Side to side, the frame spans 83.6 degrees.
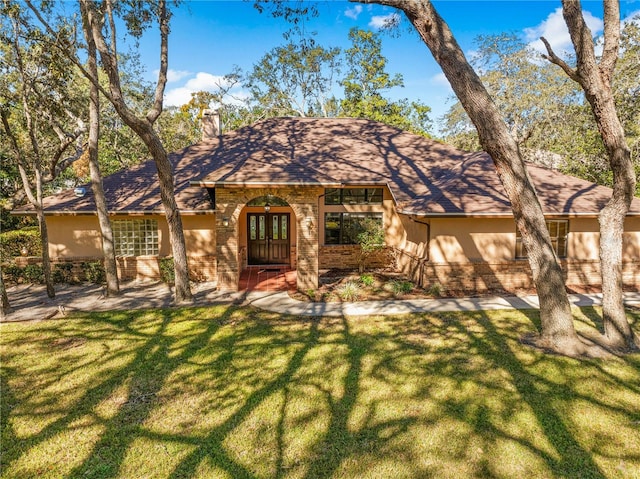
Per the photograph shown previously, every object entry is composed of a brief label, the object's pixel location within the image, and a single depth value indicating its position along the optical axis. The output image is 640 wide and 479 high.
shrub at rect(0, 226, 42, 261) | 15.38
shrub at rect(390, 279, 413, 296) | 11.62
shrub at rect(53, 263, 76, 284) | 12.82
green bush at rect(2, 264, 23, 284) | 12.59
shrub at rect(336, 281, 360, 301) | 10.99
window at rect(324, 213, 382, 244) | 15.68
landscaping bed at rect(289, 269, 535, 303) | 11.14
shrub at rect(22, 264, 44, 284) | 12.64
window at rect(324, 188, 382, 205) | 15.61
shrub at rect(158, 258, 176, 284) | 12.76
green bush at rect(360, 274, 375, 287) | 12.59
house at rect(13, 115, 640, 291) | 11.55
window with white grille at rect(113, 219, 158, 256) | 13.57
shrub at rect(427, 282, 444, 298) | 11.37
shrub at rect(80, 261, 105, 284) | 12.91
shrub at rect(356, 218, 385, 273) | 13.45
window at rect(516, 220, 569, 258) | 12.43
